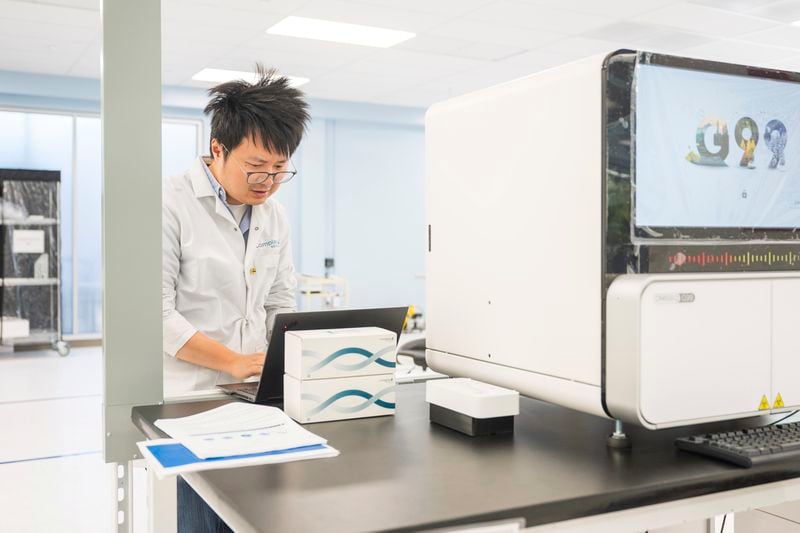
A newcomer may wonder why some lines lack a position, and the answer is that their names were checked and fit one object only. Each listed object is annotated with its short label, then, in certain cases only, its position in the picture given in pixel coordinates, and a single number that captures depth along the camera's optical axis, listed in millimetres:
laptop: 1211
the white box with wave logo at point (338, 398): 1125
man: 1546
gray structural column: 1262
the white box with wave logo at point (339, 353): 1130
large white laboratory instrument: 919
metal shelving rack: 6238
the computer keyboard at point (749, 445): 894
